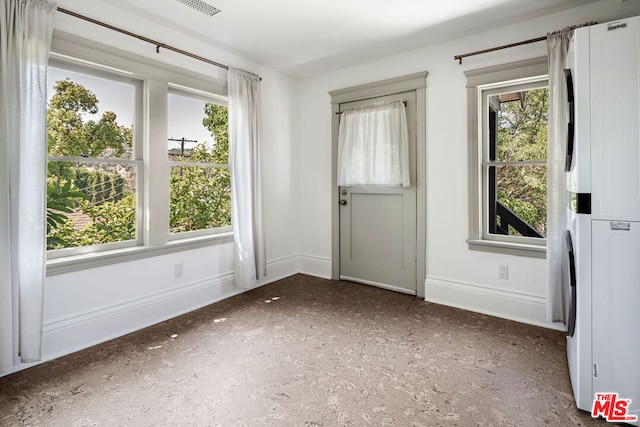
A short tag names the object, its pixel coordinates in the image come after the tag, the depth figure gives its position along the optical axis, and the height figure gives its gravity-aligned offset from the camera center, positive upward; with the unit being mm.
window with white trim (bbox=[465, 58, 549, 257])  2904 +524
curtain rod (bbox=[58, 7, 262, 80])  2352 +1461
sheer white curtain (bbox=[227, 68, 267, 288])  3420 +423
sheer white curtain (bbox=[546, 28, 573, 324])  2523 +301
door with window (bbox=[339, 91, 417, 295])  3547 -181
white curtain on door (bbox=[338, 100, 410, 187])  3525 +774
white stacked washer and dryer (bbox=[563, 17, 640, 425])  1593 +22
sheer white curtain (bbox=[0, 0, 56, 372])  2002 +273
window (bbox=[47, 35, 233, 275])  2445 +502
